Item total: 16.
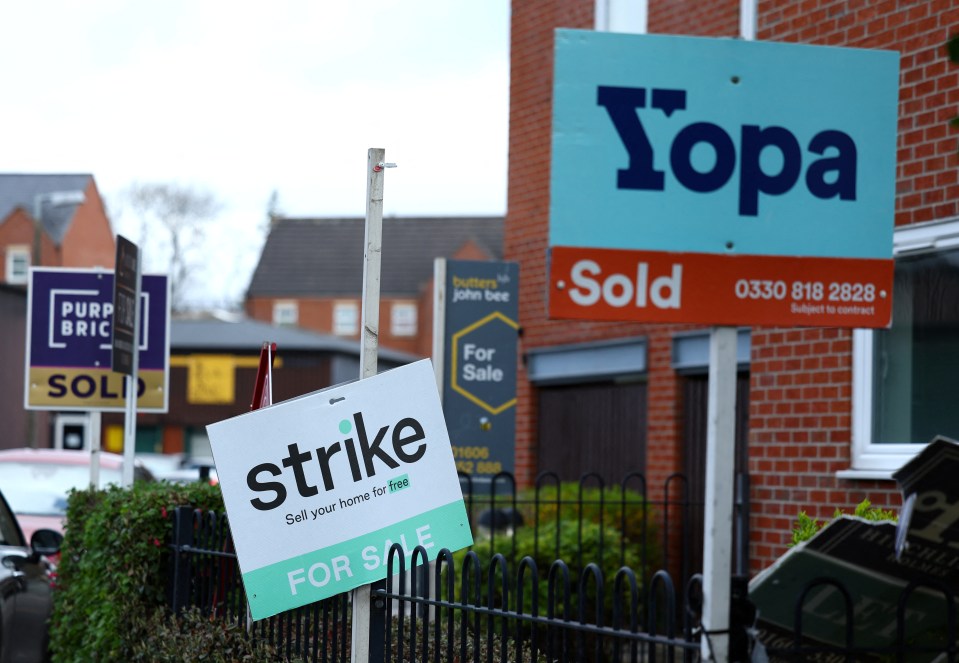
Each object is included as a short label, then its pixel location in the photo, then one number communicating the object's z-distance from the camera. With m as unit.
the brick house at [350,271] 137.87
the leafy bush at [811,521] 10.24
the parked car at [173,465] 58.69
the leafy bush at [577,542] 19.77
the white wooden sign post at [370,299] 10.77
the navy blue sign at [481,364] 24.09
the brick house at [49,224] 119.00
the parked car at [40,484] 27.78
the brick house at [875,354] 15.12
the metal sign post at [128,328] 18.58
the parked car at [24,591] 16.33
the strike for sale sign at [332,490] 10.67
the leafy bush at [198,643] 12.19
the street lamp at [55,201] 60.74
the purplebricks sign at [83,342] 21.64
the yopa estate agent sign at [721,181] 6.52
